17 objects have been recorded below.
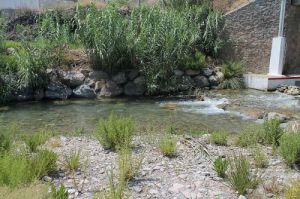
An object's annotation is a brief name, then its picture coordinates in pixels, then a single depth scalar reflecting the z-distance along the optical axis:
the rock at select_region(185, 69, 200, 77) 15.30
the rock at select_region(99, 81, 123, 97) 13.84
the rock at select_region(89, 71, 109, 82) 14.17
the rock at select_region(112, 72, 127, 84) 14.19
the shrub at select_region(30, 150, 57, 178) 4.73
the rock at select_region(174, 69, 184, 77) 14.82
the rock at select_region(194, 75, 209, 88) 15.39
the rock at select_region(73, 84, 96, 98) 13.77
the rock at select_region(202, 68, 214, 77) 15.70
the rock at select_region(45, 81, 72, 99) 13.42
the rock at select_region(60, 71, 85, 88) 13.97
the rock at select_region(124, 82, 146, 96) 14.23
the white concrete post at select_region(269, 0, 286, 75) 16.62
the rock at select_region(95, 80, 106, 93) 13.91
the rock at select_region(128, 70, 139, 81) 14.38
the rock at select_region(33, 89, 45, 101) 13.25
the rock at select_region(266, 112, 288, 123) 9.92
